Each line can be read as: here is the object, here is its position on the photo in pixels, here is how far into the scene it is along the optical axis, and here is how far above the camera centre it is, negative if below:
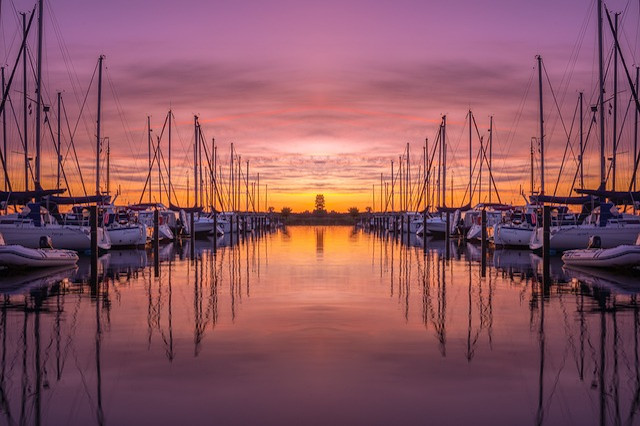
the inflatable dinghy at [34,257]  24.16 -1.42
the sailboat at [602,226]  33.31 -0.47
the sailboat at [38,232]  33.59 -0.75
